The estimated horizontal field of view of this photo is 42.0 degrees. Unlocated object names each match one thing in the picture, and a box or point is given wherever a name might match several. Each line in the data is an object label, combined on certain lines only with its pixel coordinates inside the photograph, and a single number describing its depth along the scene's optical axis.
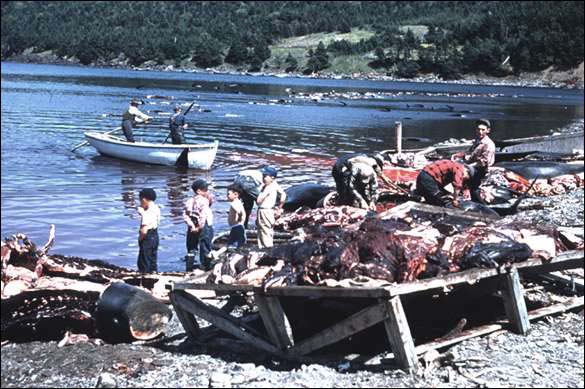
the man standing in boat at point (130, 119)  29.41
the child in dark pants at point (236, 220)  12.66
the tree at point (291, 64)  165.00
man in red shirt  16.50
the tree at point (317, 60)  159.12
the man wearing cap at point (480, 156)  17.00
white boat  27.77
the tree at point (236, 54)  173.38
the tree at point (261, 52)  171.50
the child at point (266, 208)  12.31
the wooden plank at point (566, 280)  10.91
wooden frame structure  8.20
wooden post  27.23
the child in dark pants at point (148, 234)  11.92
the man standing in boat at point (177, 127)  28.44
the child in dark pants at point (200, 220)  13.24
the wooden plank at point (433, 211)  12.42
